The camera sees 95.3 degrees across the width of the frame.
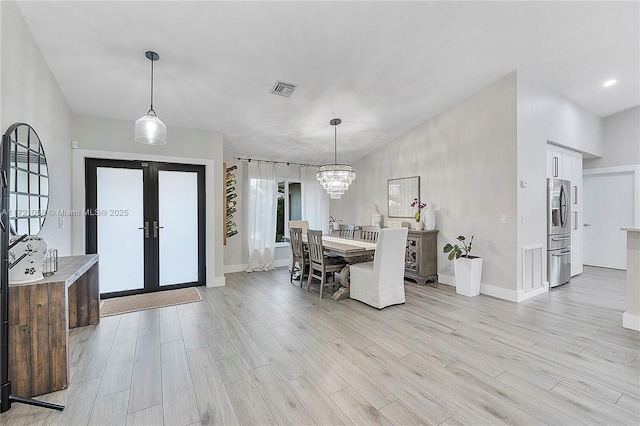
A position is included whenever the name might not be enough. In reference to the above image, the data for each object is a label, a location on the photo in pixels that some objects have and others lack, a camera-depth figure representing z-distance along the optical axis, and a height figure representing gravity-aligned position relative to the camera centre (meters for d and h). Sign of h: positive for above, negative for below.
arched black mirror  2.05 +0.25
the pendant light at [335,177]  4.46 +0.53
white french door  4.04 -0.19
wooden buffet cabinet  4.73 -0.76
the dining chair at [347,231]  5.68 -0.41
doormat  3.61 -1.21
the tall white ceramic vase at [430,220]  4.89 -0.16
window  6.48 +0.02
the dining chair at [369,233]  4.97 -0.40
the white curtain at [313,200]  6.61 +0.25
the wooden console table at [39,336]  1.91 -0.83
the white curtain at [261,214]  5.89 -0.06
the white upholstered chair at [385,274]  3.51 -0.79
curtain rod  5.92 +1.05
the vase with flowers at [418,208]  4.99 +0.03
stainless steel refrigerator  4.39 -0.33
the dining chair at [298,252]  4.67 -0.69
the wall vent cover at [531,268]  3.97 -0.81
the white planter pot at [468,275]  4.09 -0.92
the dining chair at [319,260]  4.13 -0.76
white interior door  5.57 -0.12
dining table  3.83 -0.54
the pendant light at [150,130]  2.49 +0.70
